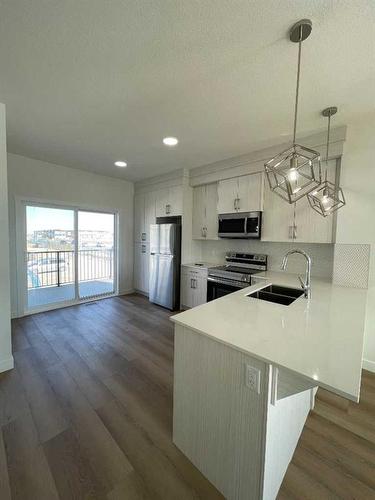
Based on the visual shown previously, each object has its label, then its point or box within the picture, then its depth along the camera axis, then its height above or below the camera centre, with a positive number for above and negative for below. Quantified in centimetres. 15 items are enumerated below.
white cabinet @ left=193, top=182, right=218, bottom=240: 388 +50
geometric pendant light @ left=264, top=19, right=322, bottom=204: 120 +46
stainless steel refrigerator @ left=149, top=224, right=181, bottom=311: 402 -52
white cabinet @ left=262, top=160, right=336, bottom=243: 262 +24
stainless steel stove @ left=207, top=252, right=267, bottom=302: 315 -53
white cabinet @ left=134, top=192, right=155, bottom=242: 467 +51
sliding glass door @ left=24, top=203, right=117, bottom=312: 389 -38
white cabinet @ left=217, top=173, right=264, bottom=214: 318 +71
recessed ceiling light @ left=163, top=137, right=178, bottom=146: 272 +127
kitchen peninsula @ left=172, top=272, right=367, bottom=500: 96 -70
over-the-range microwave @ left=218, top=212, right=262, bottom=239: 316 +22
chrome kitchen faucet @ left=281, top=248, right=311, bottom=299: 179 -40
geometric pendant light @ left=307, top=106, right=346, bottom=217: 207 +45
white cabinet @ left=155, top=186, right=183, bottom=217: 408 +73
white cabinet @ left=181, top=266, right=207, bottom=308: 366 -88
